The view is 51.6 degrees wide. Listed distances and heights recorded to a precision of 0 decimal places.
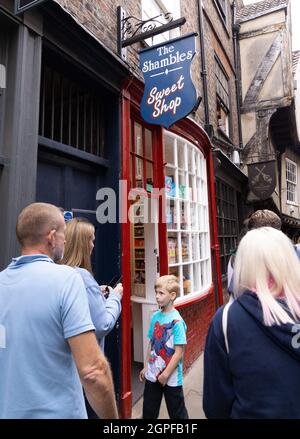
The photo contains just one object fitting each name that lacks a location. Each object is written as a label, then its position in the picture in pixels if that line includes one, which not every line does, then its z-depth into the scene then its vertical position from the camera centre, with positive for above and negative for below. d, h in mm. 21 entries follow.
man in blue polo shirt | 1364 -453
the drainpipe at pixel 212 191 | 6571 +1159
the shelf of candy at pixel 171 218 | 4750 +440
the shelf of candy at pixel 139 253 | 5148 -107
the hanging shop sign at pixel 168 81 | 3387 +1853
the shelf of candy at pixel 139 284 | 4848 -599
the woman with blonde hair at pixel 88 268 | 1906 -133
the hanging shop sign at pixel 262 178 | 8969 +1962
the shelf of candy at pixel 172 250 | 4771 -61
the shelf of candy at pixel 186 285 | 5121 -653
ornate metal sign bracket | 3545 +2561
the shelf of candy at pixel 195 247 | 5629 -19
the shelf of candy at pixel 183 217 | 5192 +495
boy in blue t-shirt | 2730 -1045
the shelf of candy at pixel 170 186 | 4844 +954
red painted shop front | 3719 +325
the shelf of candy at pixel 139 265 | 5086 -302
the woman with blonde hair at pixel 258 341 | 1263 -402
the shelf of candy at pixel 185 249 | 5203 -49
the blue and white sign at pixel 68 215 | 2947 +308
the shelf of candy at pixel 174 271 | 4787 -382
